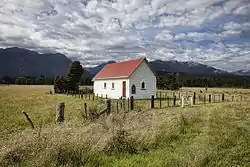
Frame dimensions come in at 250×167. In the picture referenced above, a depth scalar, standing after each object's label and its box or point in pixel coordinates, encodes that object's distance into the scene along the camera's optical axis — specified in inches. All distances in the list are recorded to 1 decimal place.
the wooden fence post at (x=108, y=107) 595.4
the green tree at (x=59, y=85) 2485.2
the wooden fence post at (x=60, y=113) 484.7
